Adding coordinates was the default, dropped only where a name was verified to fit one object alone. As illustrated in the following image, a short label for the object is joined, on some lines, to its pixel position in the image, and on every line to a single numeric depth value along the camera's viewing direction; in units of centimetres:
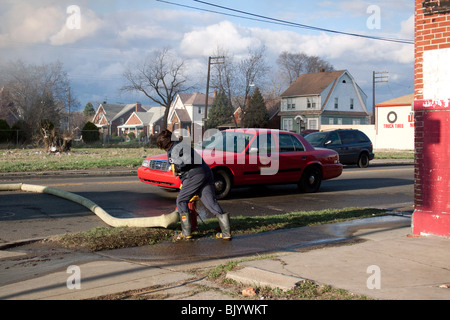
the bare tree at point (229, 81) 6981
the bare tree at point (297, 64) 9894
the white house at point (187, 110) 8895
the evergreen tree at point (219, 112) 7338
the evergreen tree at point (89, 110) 12873
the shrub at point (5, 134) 3619
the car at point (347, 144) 2216
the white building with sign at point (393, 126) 4844
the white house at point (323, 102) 6669
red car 1195
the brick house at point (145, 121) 9569
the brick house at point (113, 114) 10488
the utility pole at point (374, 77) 6166
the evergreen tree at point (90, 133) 4250
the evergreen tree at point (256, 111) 7150
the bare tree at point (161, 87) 6856
